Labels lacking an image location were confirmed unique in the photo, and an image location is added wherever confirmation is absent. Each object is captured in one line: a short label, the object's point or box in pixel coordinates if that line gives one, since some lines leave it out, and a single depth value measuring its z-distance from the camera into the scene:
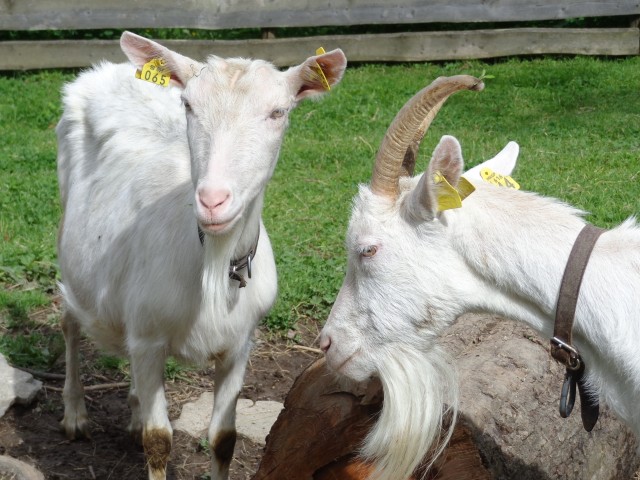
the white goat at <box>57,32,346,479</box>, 3.32
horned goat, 2.89
